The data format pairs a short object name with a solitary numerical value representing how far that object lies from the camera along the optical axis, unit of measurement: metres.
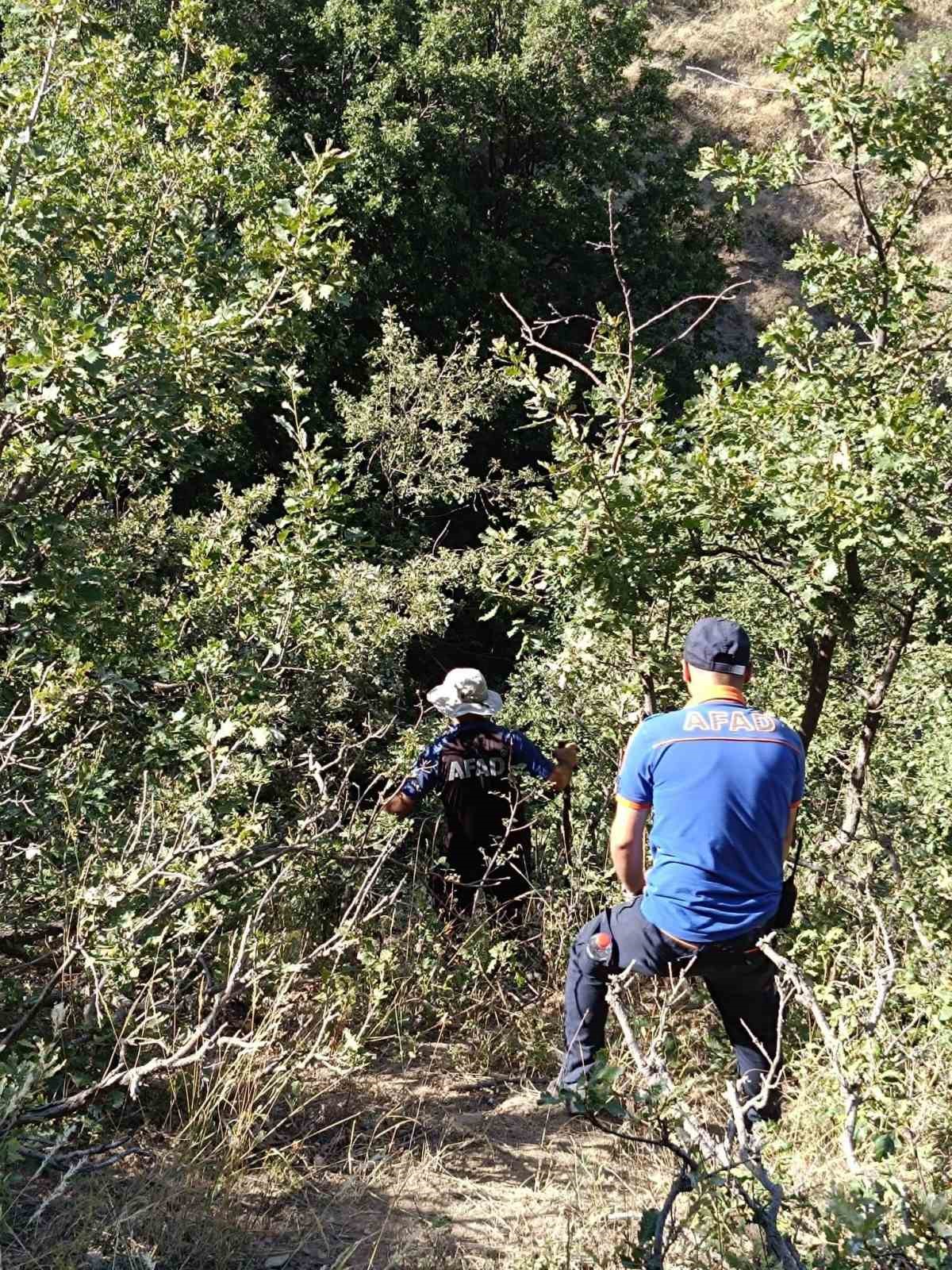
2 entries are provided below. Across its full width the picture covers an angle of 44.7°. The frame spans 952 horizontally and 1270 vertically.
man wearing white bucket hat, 4.54
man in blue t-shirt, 3.00
